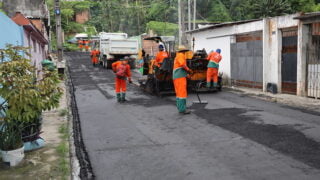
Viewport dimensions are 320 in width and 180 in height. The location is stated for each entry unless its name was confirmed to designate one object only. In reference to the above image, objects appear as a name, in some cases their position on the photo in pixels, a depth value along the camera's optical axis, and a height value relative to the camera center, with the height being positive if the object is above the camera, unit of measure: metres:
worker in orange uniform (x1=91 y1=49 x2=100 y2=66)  29.41 +0.68
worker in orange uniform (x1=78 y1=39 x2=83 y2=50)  51.92 +3.18
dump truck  26.00 +1.11
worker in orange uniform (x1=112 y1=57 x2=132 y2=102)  11.80 -0.47
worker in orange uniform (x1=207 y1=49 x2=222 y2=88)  13.21 -0.16
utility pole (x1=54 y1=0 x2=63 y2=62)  22.27 +2.15
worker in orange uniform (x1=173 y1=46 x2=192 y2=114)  9.38 -0.41
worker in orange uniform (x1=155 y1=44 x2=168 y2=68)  12.89 +0.26
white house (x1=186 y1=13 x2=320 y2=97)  12.20 +0.35
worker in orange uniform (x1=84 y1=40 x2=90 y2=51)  51.68 +3.22
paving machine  12.98 -0.45
